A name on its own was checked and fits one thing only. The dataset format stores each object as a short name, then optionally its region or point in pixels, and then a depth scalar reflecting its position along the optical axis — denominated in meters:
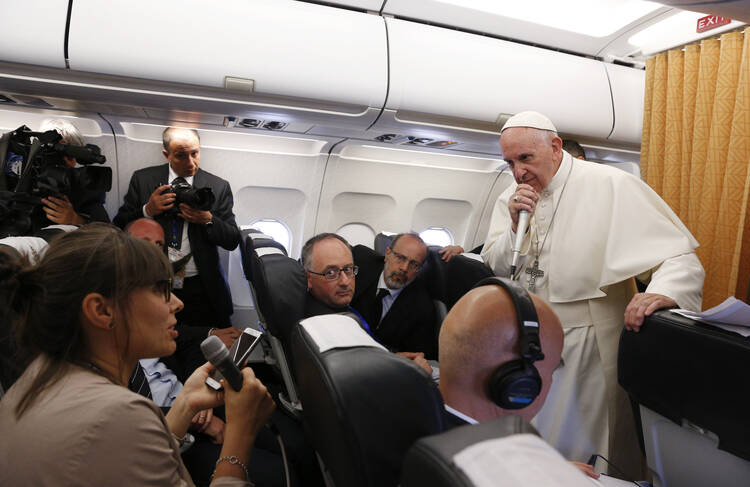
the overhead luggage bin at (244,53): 2.18
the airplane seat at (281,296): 2.05
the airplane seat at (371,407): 0.71
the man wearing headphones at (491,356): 0.95
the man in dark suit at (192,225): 3.37
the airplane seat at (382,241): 3.94
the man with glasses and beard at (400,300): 3.21
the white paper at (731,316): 1.06
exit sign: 2.78
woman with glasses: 0.86
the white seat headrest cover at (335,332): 0.83
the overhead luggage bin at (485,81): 2.73
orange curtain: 2.68
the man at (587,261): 2.00
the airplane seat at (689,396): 1.06
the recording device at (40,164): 2.23
